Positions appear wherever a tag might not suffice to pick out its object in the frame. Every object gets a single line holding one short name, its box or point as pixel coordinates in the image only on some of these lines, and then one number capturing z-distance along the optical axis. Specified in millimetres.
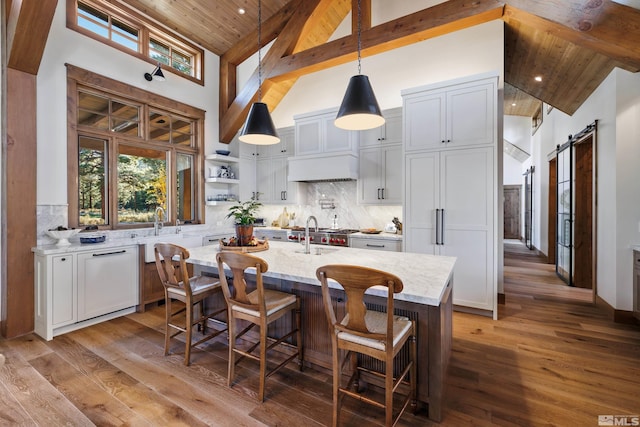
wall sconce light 3898
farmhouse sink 3668
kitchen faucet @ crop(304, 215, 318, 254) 2723
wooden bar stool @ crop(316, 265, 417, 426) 1440
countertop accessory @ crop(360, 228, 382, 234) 4386
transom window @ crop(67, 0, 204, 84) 3594
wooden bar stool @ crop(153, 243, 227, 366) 2338
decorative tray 2656
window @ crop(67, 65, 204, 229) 3578
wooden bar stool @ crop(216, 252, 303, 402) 1882
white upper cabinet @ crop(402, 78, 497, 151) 3295
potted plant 2746
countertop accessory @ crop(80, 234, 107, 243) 3281
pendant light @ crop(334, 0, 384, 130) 2220
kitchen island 1715
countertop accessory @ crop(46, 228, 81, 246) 3082
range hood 4375
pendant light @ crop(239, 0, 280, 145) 2721
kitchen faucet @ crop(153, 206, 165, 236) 4156
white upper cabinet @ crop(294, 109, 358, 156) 4496
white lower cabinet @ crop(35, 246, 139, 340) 2891
